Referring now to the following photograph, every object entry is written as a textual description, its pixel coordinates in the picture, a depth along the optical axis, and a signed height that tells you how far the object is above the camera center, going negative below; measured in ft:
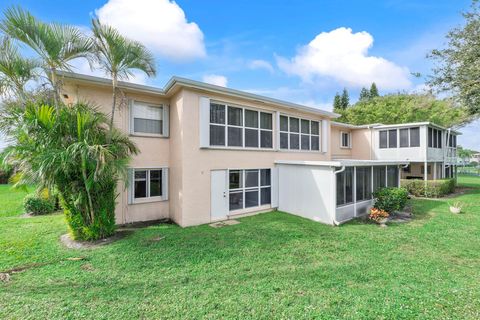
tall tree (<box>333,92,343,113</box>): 152.58 +42.25
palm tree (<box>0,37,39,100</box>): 19.89 +8.85
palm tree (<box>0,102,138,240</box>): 18.30 +0.40
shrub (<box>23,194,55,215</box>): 33.14 -6.41
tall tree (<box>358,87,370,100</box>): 151.14 +47.79
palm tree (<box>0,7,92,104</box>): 18.01 +10.92
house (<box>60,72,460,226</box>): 27.35 -0.28
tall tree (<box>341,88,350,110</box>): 153.28 +43.80
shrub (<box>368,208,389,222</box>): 28.58 -7.13
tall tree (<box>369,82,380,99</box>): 147.54 +48.24
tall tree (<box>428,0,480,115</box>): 36.24 +17.14
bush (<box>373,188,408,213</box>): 30.86 -5.41
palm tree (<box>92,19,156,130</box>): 20.59 +10.86
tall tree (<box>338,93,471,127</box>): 86.69 +22.51
